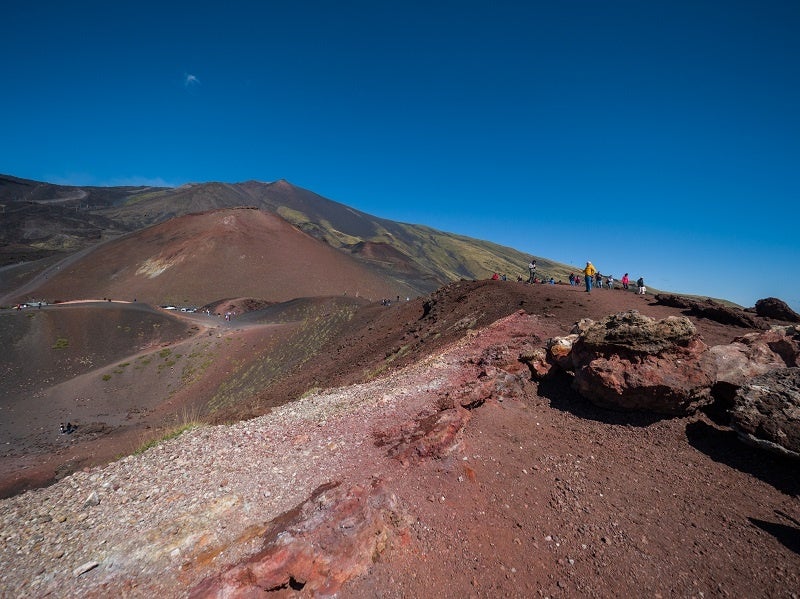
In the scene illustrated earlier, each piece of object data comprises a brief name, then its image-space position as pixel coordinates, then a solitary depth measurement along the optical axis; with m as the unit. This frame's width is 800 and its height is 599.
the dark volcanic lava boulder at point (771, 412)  5.54
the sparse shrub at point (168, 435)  8.52
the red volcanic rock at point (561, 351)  8.69
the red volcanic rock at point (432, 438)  6.20
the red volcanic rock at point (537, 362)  8.76
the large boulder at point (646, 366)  6.96
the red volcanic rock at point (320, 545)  4.19
